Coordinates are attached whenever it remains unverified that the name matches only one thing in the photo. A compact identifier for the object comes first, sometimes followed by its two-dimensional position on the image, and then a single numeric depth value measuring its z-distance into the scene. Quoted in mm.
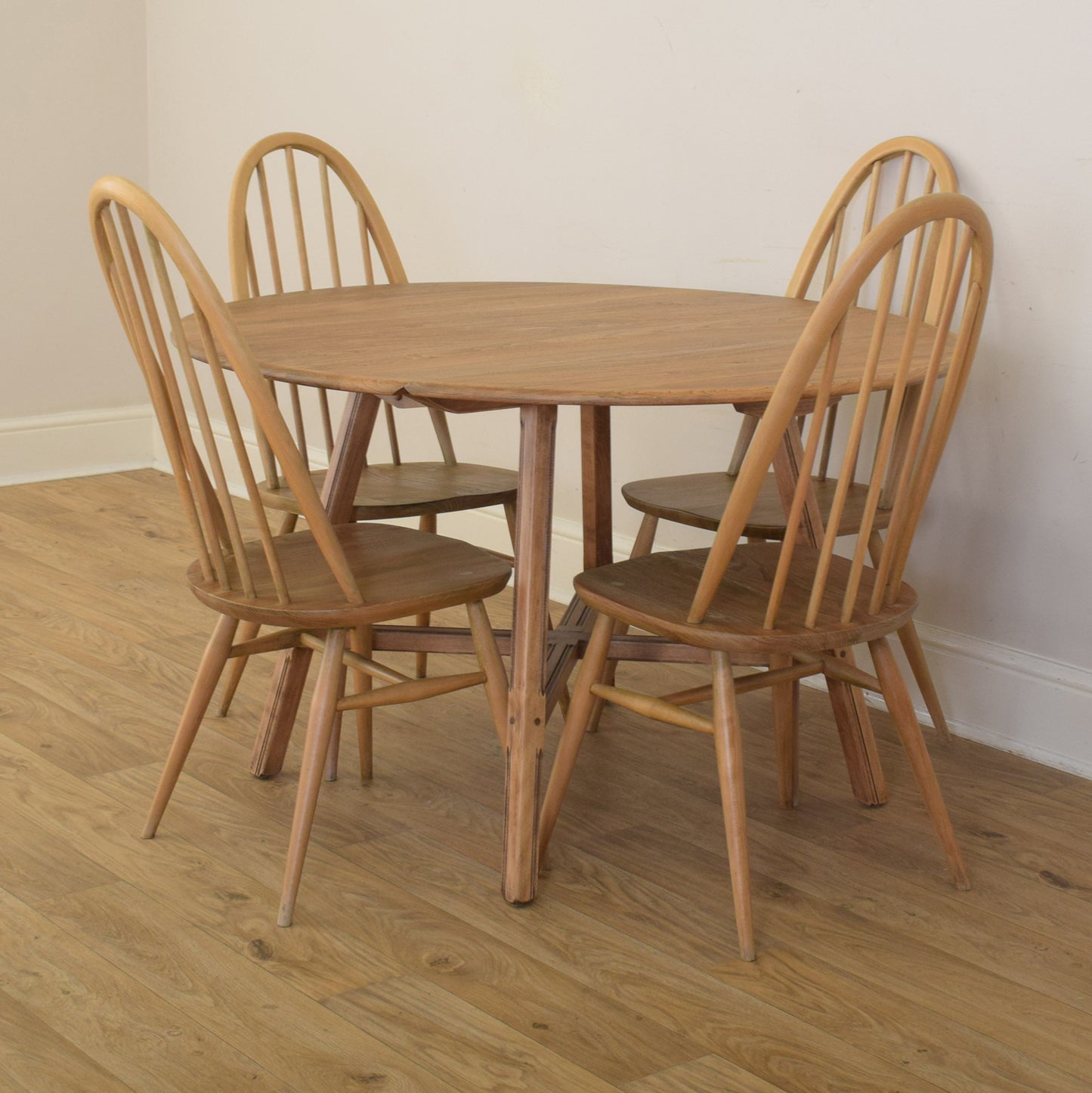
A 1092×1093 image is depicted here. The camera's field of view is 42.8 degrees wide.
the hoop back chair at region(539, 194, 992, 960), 1610
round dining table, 1674
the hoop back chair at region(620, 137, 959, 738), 2283
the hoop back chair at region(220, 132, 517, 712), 2322
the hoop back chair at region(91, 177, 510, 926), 1684
